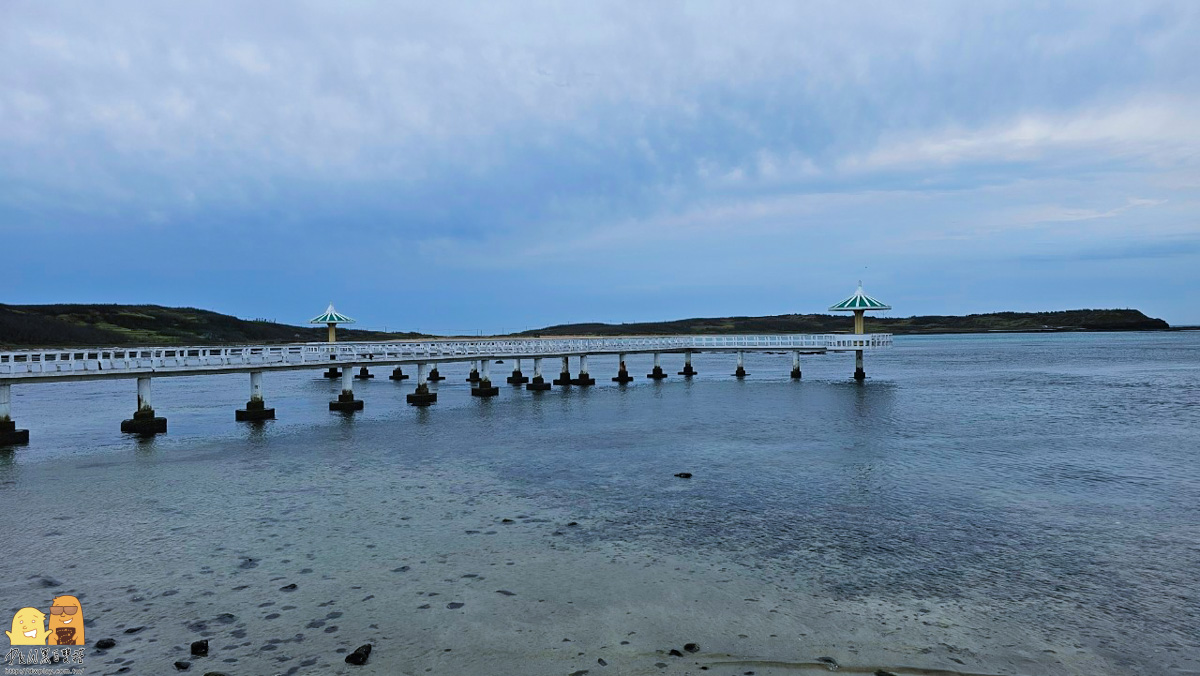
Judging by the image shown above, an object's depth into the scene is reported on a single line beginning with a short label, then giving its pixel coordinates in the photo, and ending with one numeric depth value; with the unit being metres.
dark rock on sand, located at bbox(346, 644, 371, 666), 8.31
